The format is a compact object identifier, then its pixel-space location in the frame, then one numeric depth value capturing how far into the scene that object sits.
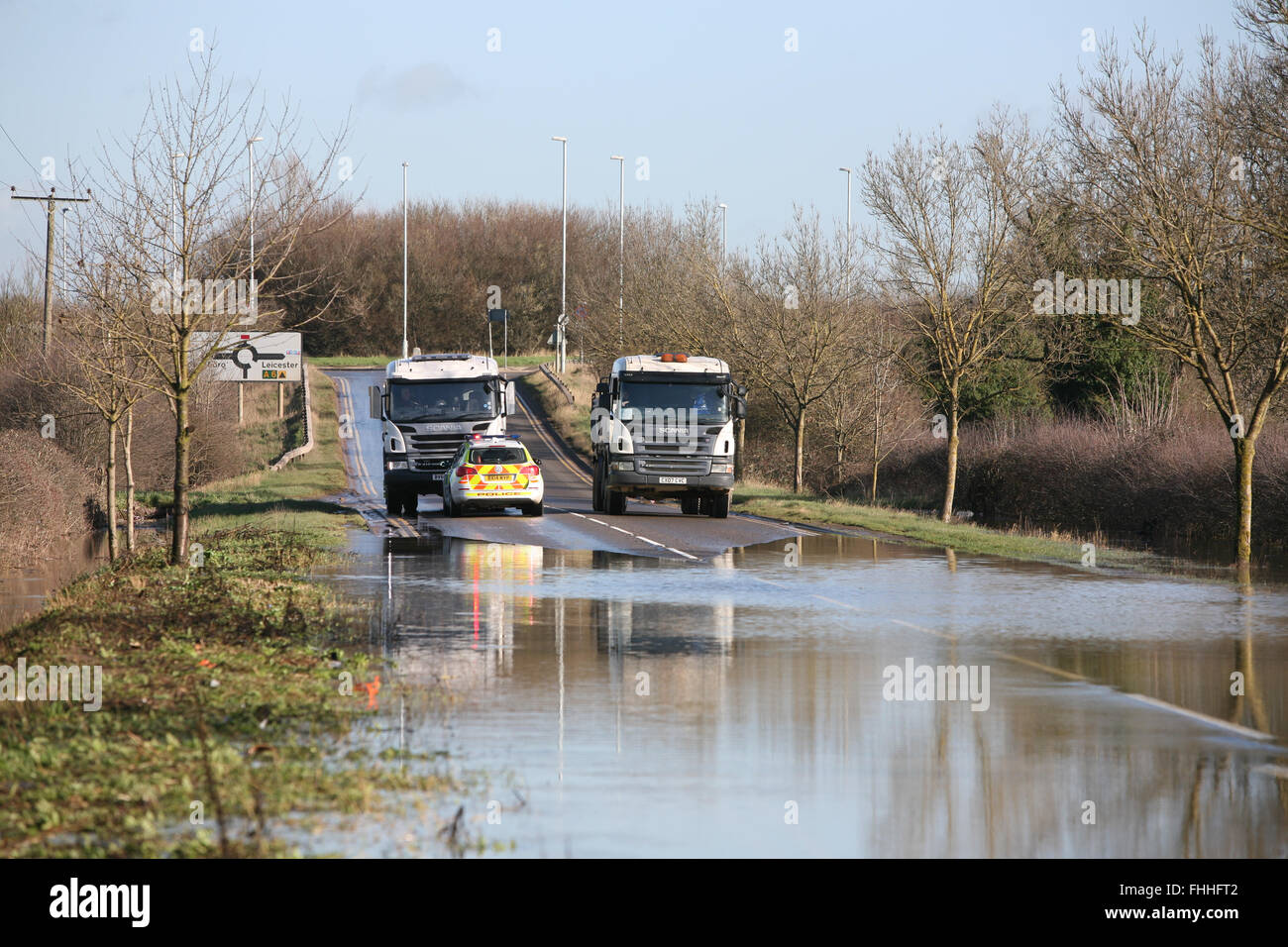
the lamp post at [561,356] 73.12
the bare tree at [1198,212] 23.94
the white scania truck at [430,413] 33.25
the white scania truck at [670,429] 30.98
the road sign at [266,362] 61.97
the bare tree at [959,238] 34.28
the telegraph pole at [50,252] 40.16
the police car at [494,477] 31.05
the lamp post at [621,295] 59.84
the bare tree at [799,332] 44.06
